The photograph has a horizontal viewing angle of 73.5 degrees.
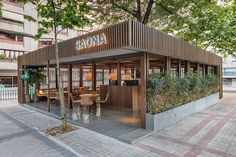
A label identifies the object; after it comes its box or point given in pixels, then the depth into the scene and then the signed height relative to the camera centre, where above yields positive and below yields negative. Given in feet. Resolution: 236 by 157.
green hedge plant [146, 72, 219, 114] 17.60 -2.05
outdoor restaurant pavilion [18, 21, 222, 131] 14.69 +2.77
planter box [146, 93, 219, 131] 16.99 -5.06
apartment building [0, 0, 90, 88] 75.92 +19.57
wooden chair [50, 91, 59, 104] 33.55 -3.91
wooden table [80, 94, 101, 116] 24.76 -3.96
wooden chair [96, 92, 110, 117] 23.93 -5.74
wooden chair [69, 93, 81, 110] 30.92 -4.43
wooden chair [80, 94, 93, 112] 24.59 -3.77
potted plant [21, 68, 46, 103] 33.91 -0.18
